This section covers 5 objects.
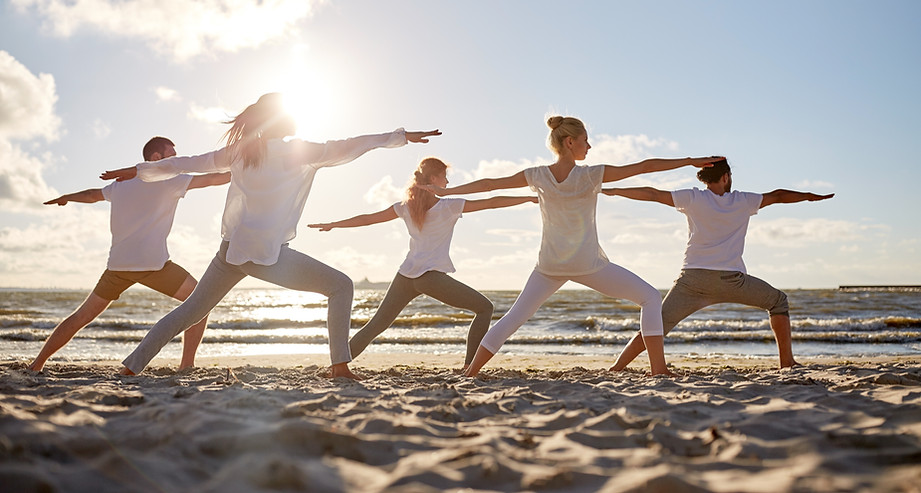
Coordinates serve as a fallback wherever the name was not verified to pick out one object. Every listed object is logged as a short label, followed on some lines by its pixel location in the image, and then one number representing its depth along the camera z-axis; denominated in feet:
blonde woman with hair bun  14.85
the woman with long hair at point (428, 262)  17.88
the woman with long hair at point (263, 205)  14.11
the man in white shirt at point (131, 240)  16.60
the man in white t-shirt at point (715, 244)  17.10
